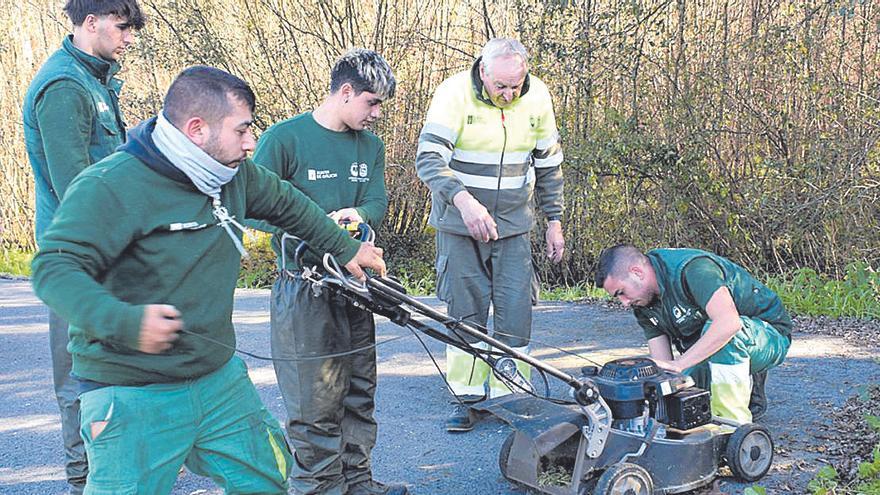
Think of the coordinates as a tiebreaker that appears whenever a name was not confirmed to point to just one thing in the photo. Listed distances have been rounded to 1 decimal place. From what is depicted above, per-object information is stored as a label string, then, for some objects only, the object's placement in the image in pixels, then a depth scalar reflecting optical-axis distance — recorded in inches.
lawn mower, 161.3
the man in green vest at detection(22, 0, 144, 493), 160.4
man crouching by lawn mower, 186.1
